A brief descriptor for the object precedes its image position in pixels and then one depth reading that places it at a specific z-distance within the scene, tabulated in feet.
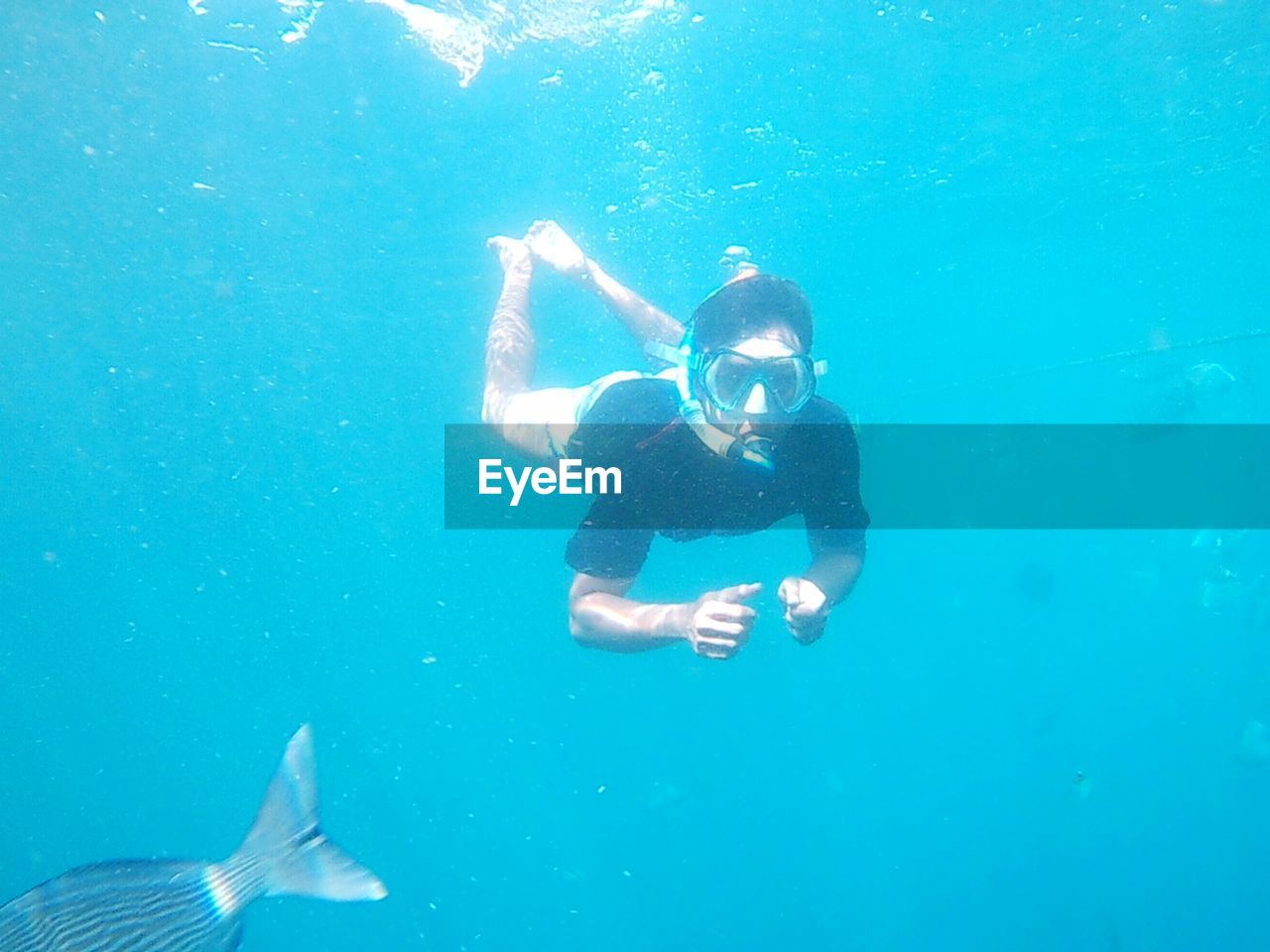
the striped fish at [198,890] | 10.39
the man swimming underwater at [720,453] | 14.19
